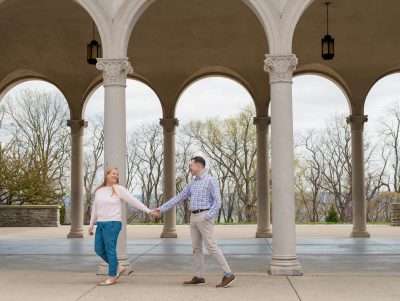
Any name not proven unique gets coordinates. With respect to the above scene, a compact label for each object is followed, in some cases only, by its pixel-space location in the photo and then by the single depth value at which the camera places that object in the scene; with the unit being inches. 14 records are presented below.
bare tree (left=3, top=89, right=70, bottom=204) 1878.7
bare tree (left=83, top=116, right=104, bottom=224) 2075.5
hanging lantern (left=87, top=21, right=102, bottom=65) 622.2
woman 370.9
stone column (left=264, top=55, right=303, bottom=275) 428.1
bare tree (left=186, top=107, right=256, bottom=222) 1862.7
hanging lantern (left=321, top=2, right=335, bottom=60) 625.9
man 359.3
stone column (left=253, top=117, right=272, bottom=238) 802.2
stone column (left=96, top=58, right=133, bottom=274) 441.4
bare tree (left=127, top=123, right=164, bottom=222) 2121.1
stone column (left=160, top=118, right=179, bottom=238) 812.0
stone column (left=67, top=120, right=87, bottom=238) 824.9
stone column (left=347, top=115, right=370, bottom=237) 810.8
